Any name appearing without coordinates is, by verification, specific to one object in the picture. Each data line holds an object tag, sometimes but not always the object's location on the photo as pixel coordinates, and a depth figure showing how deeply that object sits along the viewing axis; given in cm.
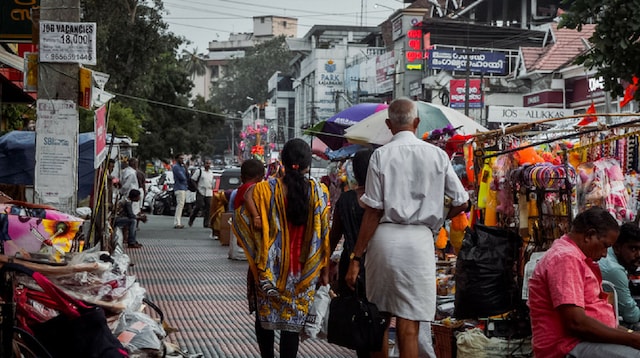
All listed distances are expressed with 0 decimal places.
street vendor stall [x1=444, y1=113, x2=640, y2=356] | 791
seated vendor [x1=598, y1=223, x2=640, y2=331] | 697
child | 1073
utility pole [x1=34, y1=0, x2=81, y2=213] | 896
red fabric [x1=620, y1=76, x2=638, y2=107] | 1023
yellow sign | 913
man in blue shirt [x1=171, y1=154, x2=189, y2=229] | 2396
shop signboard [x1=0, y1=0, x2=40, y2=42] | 1263
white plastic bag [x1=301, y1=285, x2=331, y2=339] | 694
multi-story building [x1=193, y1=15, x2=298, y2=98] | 15338
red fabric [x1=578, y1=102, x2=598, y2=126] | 1172
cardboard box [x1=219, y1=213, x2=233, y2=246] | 1961
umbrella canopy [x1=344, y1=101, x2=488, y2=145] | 1302
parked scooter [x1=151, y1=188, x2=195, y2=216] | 3472
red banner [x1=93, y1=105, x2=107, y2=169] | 884
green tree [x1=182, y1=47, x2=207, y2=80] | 10741
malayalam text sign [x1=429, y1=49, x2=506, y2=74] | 4712
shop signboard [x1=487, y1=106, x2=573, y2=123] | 2867
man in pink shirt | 545
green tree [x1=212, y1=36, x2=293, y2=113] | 11756
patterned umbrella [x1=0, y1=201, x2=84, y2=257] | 627
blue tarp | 1276
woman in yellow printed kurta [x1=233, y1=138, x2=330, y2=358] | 690
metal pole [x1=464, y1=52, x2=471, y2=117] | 4081
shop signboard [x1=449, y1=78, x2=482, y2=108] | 4319
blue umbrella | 1555
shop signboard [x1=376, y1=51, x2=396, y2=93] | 6384
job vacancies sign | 889
